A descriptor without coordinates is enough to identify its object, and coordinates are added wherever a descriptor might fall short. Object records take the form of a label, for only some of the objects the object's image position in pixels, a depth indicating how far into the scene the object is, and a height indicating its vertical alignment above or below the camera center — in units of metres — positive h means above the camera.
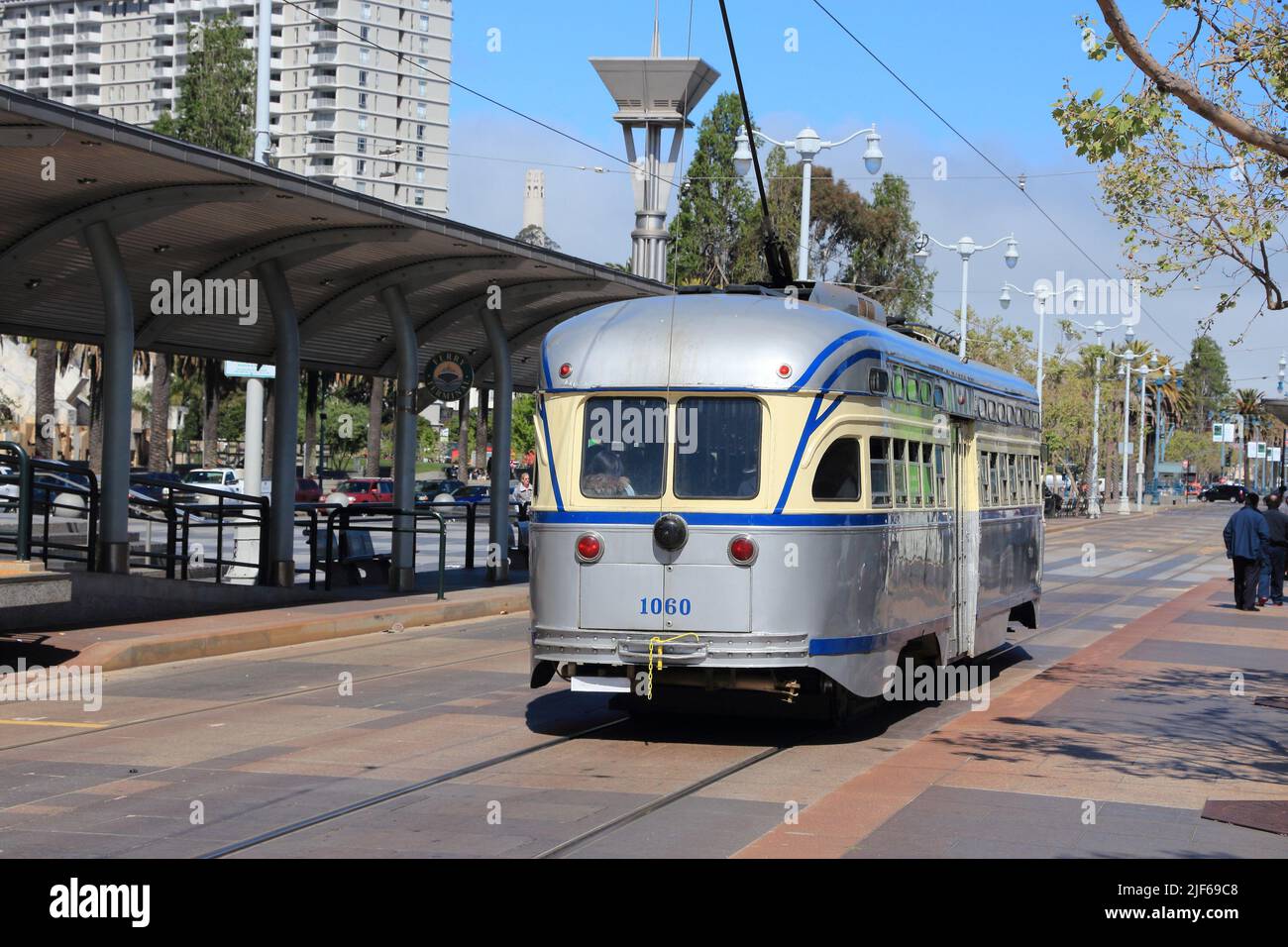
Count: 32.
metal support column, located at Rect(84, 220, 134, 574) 17.28 +0.78
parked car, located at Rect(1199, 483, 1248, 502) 131.62 +0.76
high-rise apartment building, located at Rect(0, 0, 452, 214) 156.75 +40.75
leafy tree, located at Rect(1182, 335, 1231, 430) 186.00 +14.42
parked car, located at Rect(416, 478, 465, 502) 67.69 +0.16
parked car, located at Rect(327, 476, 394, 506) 62.50 +0.00
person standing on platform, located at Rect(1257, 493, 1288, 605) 26.83 -0.84
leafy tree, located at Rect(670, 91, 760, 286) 67.94 +11.87
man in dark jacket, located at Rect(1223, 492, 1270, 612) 24.86 -0.69
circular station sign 22.91 +1.66
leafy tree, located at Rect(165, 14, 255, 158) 73.81 +18.83
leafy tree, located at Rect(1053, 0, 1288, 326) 9.77 +2.66
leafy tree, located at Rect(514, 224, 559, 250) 111.44 +18.98
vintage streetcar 10.79 -0.01
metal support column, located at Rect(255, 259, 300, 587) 20.05 +0.96
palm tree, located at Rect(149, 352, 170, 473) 60.50 +2.70
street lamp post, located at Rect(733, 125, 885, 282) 32.00 +6.96
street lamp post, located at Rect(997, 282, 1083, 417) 53.31 +6.75
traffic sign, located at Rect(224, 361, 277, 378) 23.06 +1.70
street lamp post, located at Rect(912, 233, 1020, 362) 48.50 +7.48
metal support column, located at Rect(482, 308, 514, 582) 24.41 +0.57
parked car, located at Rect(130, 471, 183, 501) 41.67 -0.05
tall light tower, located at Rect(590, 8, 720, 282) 43.50 +10.61
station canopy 14.87 +2.87
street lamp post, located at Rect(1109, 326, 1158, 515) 83.69 +3.34
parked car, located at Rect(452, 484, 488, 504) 60.50 -0.10
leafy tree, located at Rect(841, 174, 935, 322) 73.75 +11.24
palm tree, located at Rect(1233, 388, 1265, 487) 148.25 +9.28
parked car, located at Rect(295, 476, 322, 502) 59.71 -0.07
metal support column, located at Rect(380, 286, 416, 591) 21.92 +0.69
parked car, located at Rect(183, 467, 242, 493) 59.75 +0.37
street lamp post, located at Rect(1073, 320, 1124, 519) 76.06 +1.17
